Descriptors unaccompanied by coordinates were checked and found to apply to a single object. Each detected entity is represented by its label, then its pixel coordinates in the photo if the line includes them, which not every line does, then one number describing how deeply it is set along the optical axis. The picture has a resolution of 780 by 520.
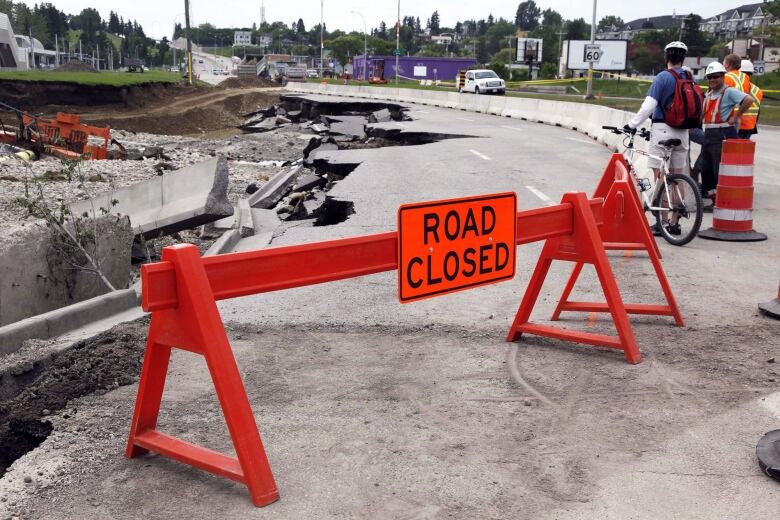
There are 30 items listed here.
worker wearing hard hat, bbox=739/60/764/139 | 11.87
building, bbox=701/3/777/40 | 180.88
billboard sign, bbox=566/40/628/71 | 74.12
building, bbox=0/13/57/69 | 55.72
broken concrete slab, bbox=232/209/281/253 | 10.61
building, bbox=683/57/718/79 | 106.72
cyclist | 9.62
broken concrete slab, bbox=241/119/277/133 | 41.34
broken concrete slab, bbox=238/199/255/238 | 11.52
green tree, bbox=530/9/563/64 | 162.16
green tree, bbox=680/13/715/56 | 130.00
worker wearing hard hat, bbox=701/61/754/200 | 10.99
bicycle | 9.53
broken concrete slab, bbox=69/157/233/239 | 10.17
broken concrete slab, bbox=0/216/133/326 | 7.88
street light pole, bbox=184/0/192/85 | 77.56
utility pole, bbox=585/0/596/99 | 41.65
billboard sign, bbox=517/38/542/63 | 113.68
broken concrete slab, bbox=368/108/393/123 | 31.78
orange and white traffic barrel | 9.88
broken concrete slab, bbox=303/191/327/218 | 13.00
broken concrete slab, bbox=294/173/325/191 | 15.77
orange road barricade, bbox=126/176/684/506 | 3.90
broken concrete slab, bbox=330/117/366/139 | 26.44
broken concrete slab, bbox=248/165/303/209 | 14.75
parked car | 54.56
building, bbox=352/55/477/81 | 94.94
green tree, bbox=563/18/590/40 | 157.88
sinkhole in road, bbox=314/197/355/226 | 12.08
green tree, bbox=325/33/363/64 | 187.38
